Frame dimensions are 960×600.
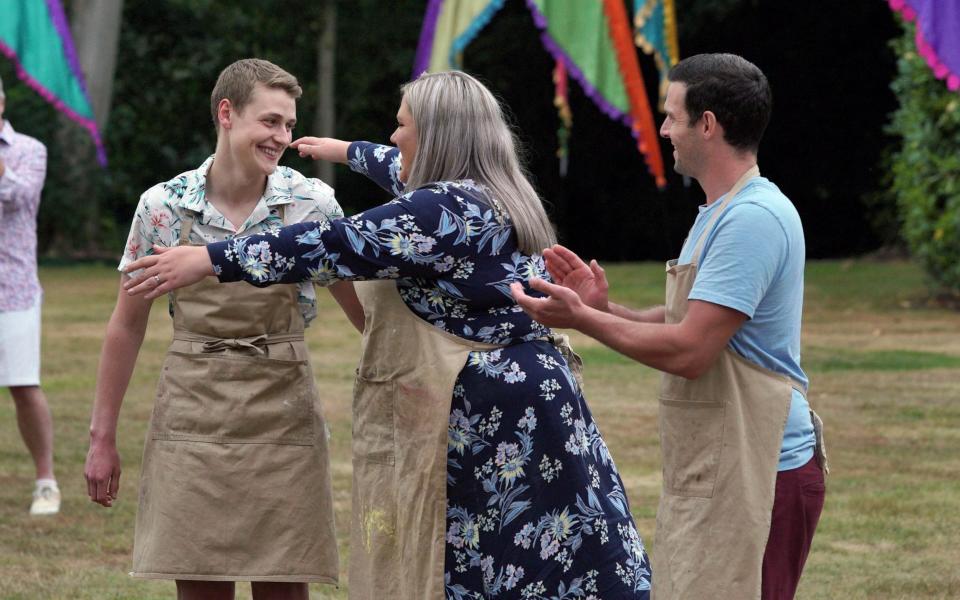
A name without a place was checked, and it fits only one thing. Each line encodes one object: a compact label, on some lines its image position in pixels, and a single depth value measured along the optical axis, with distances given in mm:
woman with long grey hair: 5693
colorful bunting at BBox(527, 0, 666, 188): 19619
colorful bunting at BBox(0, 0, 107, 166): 14581
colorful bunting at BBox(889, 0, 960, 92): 11119
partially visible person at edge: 10752
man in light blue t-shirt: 4932
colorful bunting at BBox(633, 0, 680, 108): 19953
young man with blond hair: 6358
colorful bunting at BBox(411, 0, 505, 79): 19272
